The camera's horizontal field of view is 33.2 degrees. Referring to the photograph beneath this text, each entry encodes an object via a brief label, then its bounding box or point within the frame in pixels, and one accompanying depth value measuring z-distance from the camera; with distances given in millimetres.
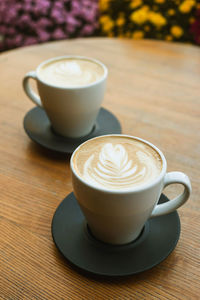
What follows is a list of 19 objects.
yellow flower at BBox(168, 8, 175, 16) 2264
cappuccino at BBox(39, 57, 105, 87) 828
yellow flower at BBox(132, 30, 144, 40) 2375
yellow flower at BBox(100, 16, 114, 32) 2502
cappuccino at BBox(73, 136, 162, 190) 548
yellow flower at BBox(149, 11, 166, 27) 2273
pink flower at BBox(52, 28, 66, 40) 2494
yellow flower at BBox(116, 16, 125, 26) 2443
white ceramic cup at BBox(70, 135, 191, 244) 520
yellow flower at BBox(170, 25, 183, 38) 2285
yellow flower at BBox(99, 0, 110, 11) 2471
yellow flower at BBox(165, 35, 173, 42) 2345
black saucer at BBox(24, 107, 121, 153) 844
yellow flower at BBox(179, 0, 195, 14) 2180
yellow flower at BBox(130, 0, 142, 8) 2316
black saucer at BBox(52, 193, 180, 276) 554
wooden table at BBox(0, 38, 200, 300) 553
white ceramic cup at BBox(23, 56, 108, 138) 785
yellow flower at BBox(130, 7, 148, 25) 2283
